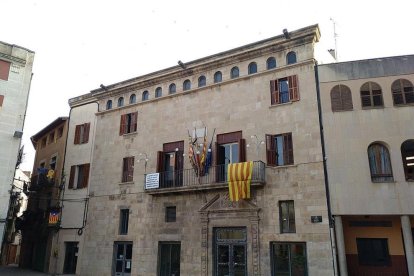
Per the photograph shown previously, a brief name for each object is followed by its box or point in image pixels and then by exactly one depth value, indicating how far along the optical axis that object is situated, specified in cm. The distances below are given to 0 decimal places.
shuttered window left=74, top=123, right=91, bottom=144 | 2822
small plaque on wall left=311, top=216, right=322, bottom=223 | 1769
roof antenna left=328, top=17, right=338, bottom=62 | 2466
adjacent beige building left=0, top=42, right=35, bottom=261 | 2220
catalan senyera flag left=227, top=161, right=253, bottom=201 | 1916
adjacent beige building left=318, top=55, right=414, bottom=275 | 1691
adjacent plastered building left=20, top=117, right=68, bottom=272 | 2764
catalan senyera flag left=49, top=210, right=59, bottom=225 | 2670
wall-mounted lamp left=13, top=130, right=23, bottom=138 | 2286
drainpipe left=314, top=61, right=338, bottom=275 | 1708
